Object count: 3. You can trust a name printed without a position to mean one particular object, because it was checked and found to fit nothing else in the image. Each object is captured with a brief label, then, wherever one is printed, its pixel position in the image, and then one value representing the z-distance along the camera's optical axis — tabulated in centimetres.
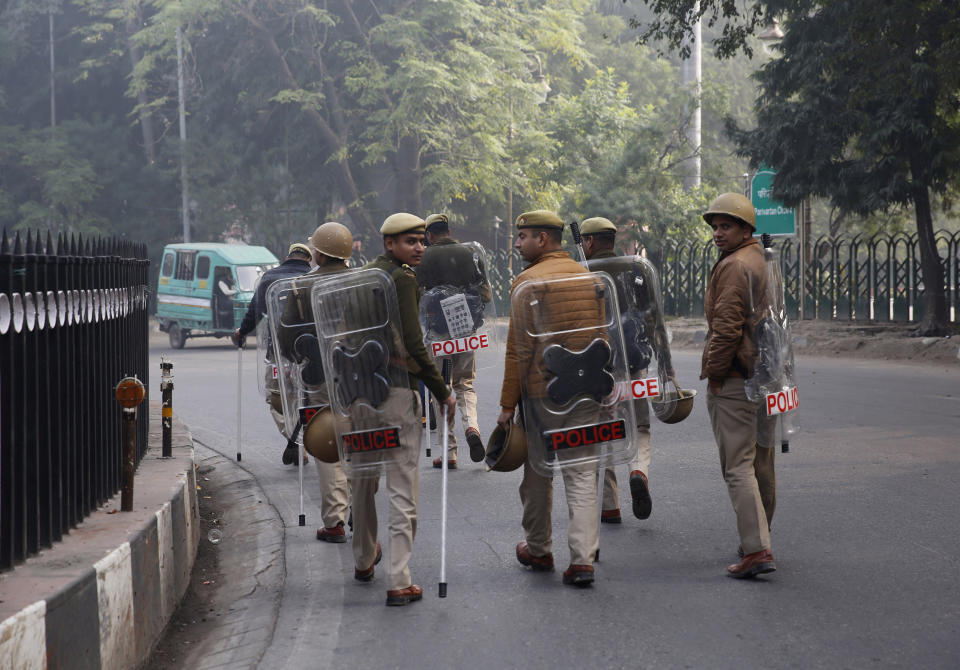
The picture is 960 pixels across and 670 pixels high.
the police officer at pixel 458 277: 986
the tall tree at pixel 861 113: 1703
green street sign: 2180
